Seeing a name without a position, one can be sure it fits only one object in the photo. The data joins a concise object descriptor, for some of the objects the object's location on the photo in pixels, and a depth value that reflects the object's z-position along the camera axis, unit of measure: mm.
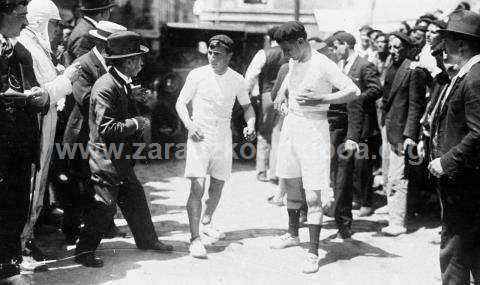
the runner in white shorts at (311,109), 5422
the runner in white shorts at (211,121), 5711
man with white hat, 5602
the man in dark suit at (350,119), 6312
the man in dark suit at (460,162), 3932
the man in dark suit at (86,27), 5961
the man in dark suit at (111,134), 5051
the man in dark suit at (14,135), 4299
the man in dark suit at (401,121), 6434
